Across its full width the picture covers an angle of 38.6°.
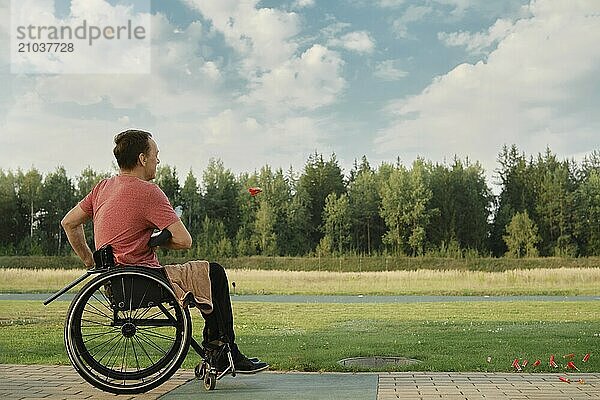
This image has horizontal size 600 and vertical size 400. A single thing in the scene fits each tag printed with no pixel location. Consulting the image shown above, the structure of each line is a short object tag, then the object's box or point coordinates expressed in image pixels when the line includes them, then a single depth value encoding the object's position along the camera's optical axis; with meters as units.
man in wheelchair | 2.90
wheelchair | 2.75
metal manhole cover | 4.22
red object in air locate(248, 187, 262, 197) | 5.02
